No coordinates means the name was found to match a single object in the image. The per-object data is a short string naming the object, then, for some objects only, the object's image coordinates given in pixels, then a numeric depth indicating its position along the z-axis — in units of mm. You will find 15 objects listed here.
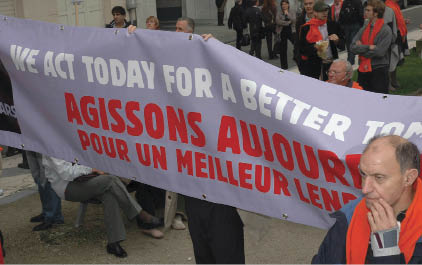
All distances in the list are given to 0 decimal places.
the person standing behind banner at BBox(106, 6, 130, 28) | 11180
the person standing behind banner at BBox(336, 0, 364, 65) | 15273
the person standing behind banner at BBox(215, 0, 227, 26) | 25062
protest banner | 4082
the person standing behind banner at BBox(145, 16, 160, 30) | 8219
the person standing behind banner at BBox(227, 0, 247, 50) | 17664
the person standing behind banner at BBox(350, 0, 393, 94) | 9539
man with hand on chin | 2936
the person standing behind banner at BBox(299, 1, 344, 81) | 9988
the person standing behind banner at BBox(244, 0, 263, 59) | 16641
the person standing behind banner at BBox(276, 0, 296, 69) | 15764
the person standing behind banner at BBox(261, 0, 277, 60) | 16578
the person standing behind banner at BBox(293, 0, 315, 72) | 10484
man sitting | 6242
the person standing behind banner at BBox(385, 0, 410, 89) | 11793
